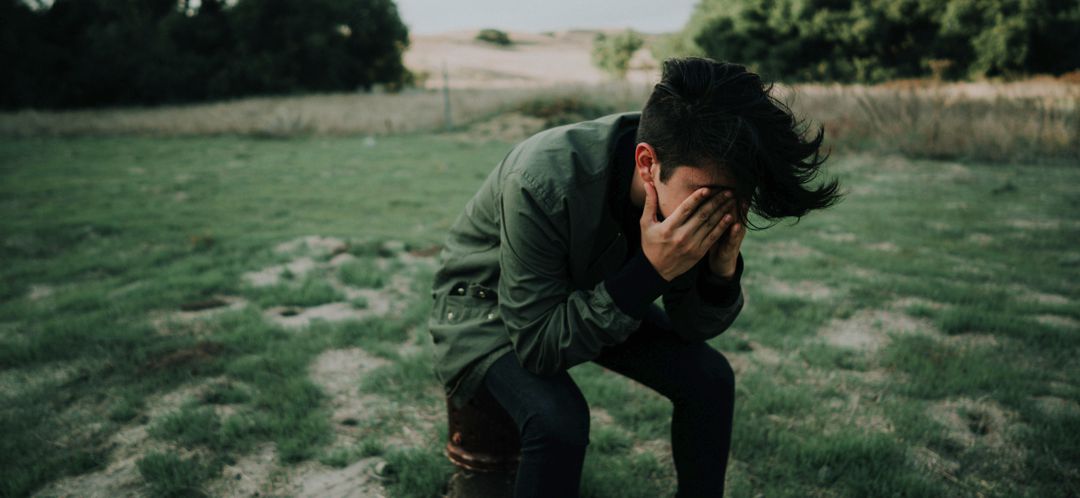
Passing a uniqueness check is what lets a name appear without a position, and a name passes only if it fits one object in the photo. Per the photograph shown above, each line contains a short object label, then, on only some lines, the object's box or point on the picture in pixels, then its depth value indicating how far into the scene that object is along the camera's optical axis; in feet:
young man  4.92
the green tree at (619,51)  189.98
